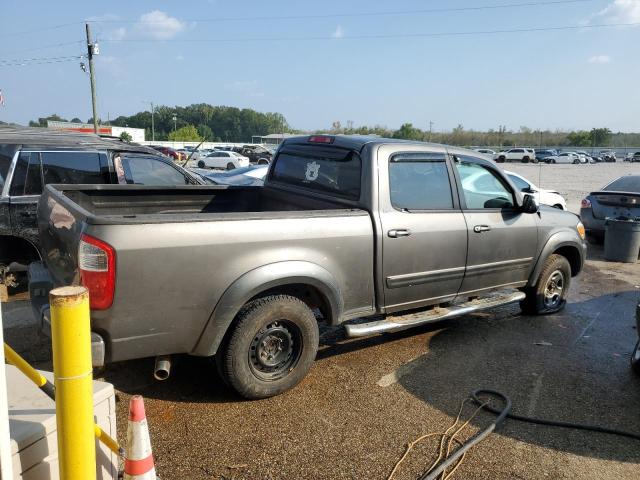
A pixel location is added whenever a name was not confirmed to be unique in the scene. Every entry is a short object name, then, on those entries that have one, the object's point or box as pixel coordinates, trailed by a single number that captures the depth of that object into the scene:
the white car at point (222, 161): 40.25
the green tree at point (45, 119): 85.81
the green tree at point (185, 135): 102.64
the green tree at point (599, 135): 99.69
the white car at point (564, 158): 61.88
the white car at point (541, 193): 10.61
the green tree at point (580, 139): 99.19
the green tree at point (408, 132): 92.62
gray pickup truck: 3.14
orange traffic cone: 2.23
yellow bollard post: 1.91
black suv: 5.65
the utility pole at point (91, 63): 31.47
